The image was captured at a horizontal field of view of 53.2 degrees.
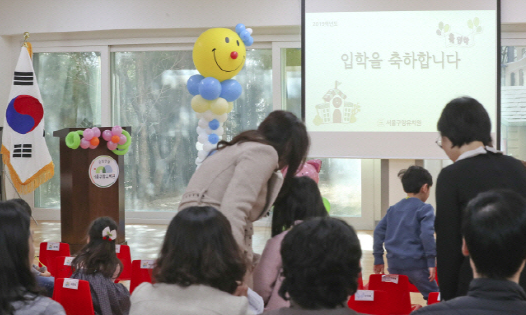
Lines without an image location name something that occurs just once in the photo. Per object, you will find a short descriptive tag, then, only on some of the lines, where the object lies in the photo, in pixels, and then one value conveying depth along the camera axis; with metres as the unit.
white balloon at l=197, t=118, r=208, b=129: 5.38
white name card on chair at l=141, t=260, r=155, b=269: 2.90
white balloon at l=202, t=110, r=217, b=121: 5.29
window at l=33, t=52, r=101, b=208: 7.05
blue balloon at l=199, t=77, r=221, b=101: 5.14
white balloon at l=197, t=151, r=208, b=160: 5.40
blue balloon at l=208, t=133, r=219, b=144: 5.36
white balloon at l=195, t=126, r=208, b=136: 5.44
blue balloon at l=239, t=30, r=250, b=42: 5.43
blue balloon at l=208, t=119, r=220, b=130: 5.35
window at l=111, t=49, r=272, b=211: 6.96
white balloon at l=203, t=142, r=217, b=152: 5.31
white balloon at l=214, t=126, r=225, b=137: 5.43
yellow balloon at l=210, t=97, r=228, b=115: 5.24
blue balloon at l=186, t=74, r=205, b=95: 5.34
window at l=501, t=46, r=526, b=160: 6.21
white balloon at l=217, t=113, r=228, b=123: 5.37
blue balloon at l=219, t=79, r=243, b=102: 5.28
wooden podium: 4.88
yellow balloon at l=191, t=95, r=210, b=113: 5.27
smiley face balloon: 5.12
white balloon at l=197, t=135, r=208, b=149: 5.42
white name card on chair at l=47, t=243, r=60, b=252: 3.48
